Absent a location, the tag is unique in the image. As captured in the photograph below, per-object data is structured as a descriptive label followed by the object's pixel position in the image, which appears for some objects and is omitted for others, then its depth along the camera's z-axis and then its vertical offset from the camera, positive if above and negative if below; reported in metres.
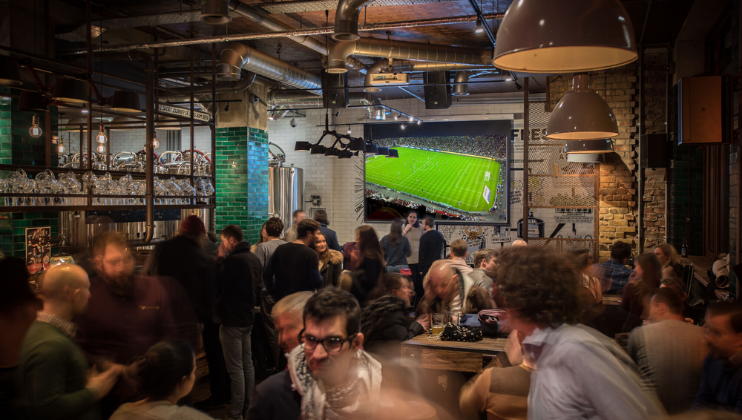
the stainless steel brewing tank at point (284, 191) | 10.39 +0.23
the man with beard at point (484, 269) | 4.86 -0.64
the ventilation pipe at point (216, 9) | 4.32 +1.56
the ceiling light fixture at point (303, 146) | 8.71 +0.93
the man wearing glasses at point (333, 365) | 1.77 -0.56
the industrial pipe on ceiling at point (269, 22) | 5.30 +1.95
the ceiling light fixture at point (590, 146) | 5.85 +0.62
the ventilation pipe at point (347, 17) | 4.59 +1.60
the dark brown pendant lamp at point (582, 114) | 3.32 +0.55
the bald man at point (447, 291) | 4.04 -0.69
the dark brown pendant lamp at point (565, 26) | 1.66 +0.56
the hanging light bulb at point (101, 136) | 6.93 +0.88
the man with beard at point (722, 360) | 2.30 -0.70
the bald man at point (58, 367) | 2.30 -0.72
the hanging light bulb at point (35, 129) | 5.43 +0.75
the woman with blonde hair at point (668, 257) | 4.89 -0.50
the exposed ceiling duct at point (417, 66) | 7.55 +1.95
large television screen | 11.45 +0.63
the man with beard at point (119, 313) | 3.12 -0.68
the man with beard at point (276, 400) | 1.92 -0.71
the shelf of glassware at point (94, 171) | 3.82 +0.28
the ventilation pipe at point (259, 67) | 6.65 +1.88
